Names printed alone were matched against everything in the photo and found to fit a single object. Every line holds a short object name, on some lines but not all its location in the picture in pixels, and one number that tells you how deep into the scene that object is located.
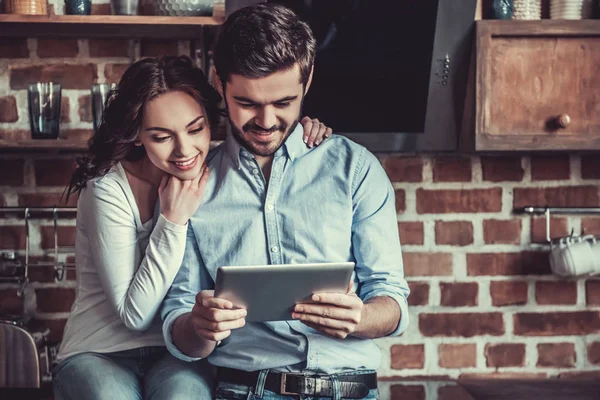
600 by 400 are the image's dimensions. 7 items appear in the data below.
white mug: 4.10
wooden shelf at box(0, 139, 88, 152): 3.94
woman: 3.52
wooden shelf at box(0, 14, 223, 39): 3.88
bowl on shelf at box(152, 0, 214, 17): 3.91
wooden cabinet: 3.96
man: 3.52
